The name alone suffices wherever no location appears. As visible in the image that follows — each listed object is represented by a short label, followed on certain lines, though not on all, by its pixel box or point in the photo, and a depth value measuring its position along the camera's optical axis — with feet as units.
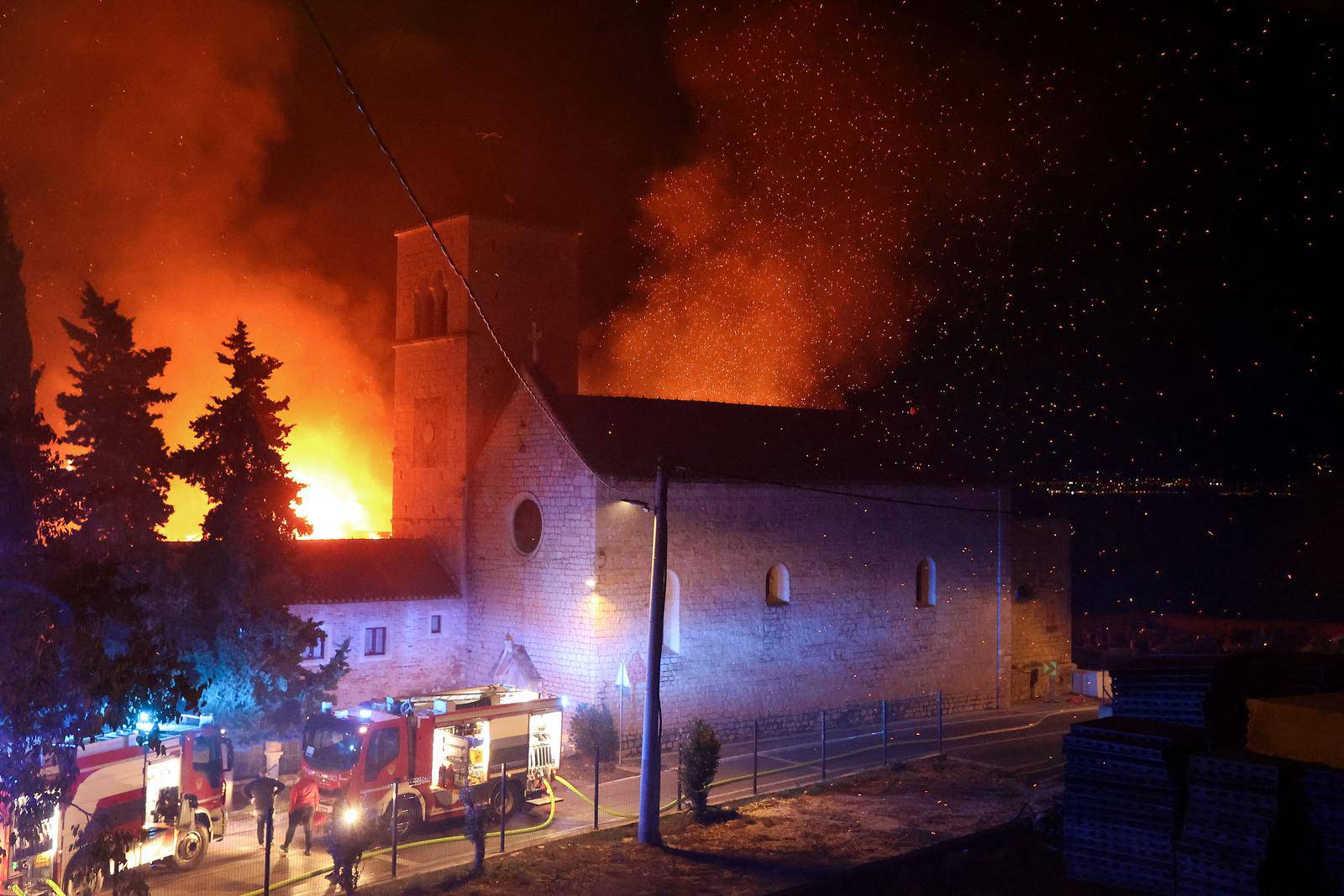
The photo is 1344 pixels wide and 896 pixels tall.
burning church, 88.89
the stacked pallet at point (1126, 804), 53.36
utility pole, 59.16
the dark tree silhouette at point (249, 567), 70.49
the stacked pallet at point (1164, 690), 59.31
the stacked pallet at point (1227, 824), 49.78
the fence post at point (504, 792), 58.62
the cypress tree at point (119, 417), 72.28
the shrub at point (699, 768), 66.54
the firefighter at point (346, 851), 50.65
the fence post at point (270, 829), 48.55
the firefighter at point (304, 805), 59.77
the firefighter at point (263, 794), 61.67
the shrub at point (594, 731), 82.89
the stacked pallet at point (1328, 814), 49.26
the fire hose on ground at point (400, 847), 55.31
